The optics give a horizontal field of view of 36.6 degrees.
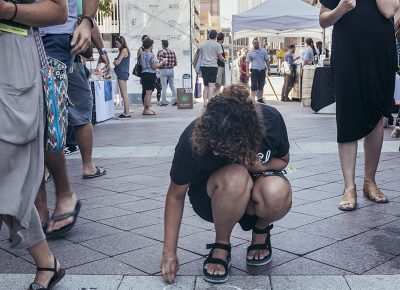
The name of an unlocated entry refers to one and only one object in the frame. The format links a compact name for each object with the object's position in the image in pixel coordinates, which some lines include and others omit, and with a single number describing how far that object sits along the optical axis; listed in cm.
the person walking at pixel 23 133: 227
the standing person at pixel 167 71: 1470
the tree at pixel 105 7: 2473
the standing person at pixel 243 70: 1838
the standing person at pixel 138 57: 1258
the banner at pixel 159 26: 1597
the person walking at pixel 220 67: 1462
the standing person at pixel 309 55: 1549
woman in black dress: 396
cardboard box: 1416
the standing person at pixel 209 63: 1382
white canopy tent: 1598
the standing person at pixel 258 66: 1511
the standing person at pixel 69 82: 320
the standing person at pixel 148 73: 1235
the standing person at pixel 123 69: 1165
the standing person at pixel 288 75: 1650
